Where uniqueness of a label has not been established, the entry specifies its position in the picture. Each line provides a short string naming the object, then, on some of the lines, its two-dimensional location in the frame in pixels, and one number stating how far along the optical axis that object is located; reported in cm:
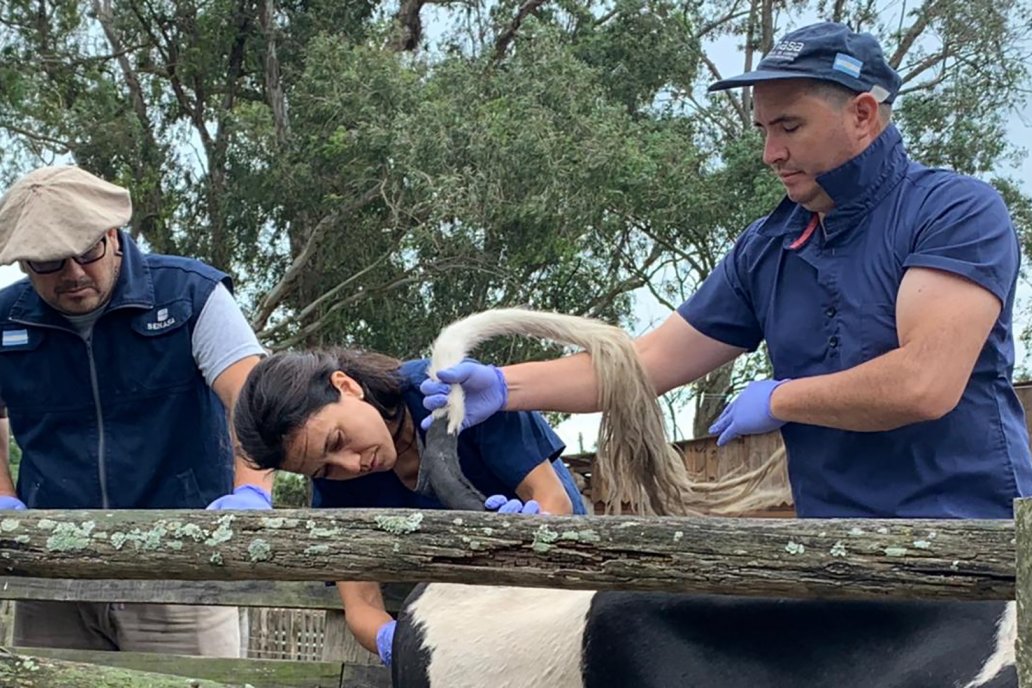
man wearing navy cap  222
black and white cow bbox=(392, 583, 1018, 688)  183
